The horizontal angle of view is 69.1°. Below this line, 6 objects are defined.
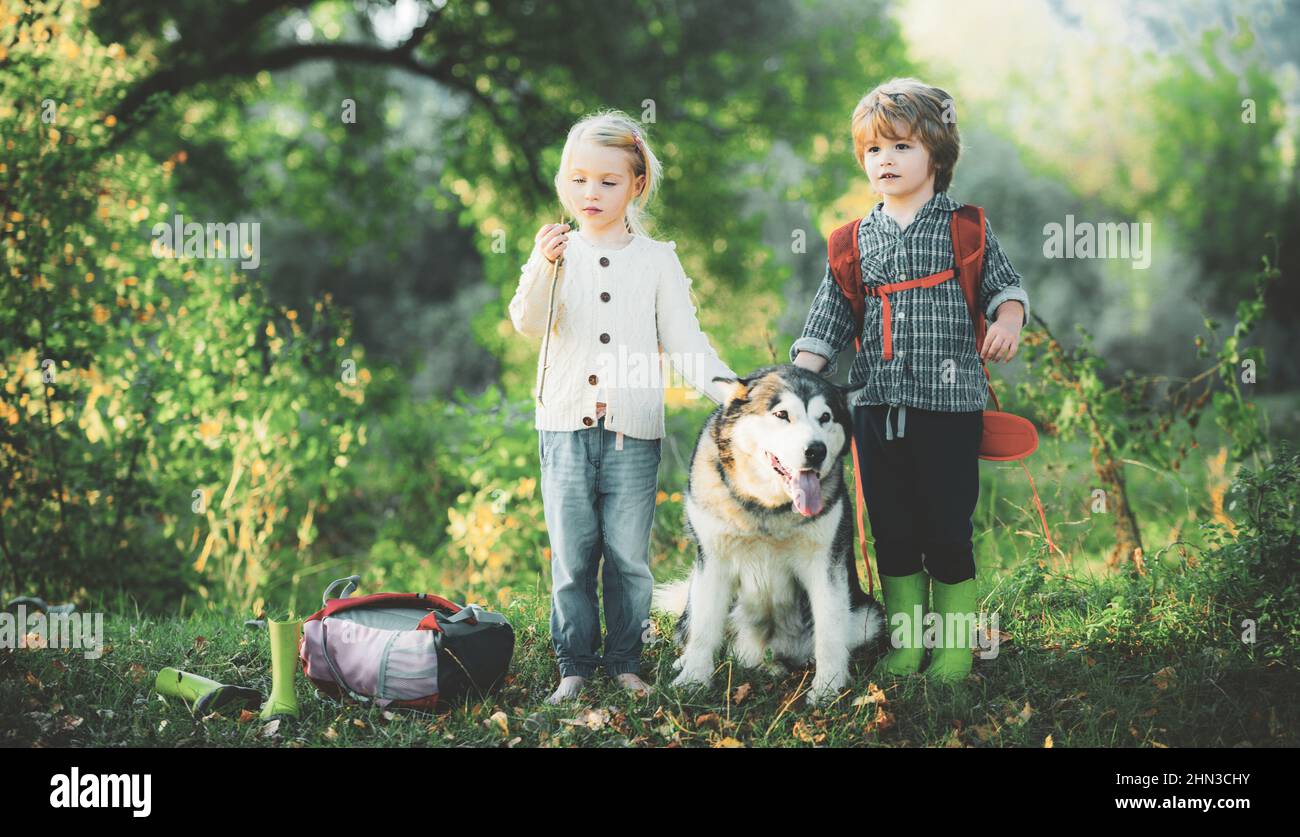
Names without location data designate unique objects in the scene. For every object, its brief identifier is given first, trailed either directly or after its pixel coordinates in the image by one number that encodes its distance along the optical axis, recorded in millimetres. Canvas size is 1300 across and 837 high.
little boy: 3113
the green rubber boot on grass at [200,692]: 3180
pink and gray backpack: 3123
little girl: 3172
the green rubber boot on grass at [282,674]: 3129
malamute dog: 2982
